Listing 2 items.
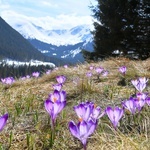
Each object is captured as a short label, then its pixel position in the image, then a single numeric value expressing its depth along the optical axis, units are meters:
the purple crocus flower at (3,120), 0.88
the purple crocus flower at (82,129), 0.90
